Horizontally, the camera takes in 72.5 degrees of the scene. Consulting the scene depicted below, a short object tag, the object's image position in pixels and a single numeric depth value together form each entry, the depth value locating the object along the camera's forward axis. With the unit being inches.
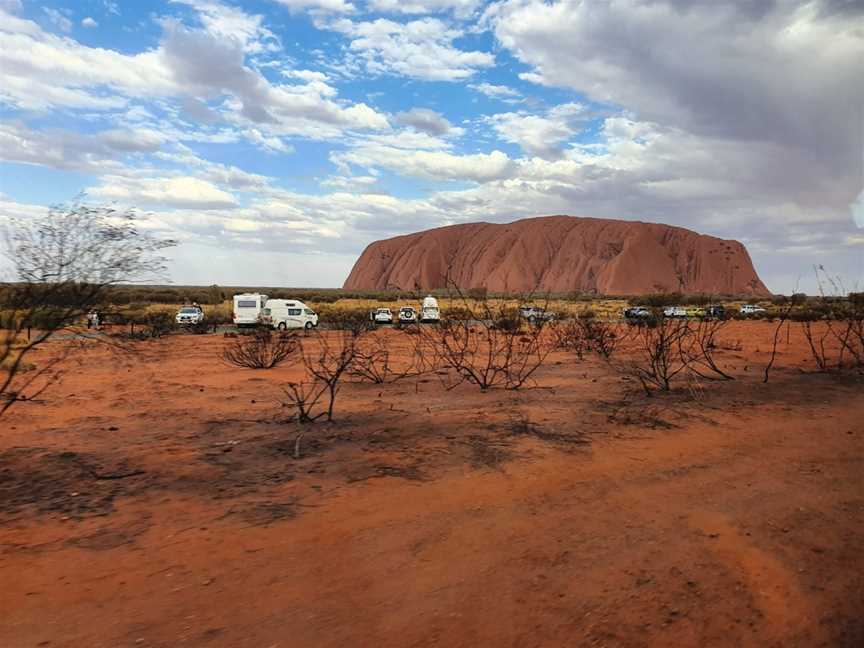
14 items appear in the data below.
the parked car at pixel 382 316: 1506.8
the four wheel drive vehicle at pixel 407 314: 1500.6
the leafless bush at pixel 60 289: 232.1
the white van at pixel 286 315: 1261.1
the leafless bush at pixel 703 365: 498.0
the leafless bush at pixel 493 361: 473.1
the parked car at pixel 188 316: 1308.6
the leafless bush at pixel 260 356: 610.0
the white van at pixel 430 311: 1507.1
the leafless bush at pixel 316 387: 335.3
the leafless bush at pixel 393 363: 520.7
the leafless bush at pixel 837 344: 536.7
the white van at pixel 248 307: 1296.8
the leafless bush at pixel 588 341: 697.8
